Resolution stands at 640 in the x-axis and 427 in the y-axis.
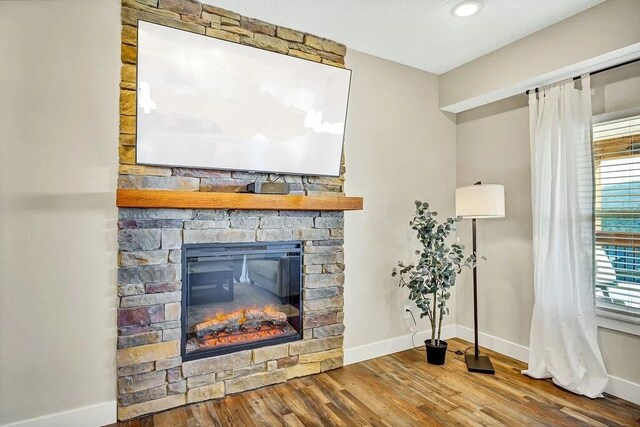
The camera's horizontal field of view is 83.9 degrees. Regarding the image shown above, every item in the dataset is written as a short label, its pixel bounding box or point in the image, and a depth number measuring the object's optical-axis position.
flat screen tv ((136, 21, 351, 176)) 2.23
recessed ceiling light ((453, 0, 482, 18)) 2.35
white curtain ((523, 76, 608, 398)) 2.57
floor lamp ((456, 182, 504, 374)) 2.87
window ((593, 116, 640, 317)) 2.44
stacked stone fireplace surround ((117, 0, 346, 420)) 2.23
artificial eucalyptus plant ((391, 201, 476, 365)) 3.03
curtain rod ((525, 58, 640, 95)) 2.45
